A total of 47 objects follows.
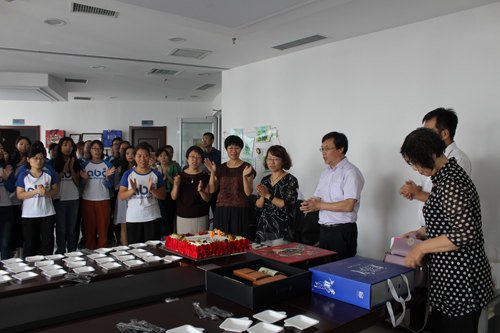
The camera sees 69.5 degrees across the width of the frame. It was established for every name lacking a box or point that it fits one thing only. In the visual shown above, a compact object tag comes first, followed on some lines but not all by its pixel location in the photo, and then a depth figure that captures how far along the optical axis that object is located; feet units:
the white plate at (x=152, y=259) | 7.11
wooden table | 4.40
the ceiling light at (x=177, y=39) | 14.37
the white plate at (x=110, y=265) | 6.58
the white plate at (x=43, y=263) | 6.74
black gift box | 4.87
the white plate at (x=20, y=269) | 6.38
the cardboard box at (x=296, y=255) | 6.46
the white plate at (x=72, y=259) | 7.07
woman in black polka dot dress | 5.31
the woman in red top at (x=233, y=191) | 11.93
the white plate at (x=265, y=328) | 4.16
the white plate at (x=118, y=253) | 7.44
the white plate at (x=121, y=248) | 8.04
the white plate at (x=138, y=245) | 8.46
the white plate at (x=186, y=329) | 4.13
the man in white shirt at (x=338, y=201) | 8.91
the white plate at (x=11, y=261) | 6.98
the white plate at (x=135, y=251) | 7.77
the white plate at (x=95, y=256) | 7.28
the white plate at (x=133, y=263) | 6.79
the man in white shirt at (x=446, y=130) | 8.09
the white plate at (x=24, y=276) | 5.98
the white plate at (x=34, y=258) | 7.14
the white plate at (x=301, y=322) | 4.32
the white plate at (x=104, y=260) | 6.93
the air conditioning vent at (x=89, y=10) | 11.04
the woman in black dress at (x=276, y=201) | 10.23
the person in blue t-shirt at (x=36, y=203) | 12.82
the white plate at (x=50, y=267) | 6.48
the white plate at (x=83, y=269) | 6.35
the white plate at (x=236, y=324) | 4.22
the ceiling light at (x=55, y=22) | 12.20
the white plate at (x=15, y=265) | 6.63
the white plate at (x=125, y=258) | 7.14
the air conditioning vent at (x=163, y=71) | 20.11
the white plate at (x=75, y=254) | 7.52
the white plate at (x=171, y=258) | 7.23
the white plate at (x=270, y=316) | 4.49
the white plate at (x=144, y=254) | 7.42
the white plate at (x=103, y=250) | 7.86
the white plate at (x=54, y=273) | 6.12
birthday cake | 7.29
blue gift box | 4.93
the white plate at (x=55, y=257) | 7.35
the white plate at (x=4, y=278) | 5.90
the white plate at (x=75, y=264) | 6.70
